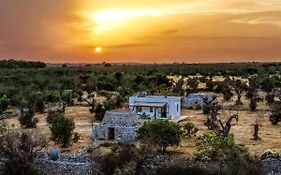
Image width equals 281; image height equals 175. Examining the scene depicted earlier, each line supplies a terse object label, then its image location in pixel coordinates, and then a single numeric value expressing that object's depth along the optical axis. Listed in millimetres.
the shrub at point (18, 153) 28766
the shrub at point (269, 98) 58844
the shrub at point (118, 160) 27877
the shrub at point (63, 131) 35219
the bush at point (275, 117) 45344
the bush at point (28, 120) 43906
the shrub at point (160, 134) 32438
